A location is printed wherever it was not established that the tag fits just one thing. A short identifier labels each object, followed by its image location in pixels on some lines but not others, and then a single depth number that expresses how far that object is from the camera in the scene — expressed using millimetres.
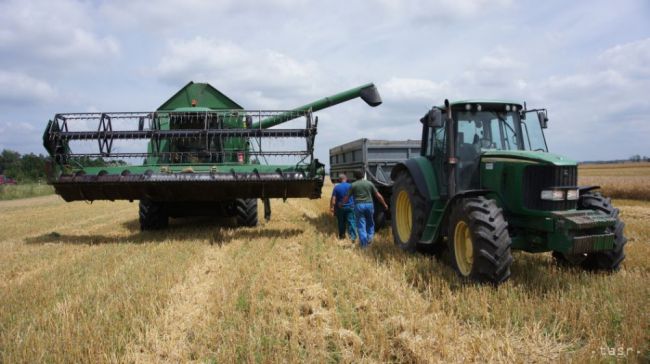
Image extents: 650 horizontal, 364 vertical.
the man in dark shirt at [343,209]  8188
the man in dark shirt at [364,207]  7621
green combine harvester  7609
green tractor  4480
